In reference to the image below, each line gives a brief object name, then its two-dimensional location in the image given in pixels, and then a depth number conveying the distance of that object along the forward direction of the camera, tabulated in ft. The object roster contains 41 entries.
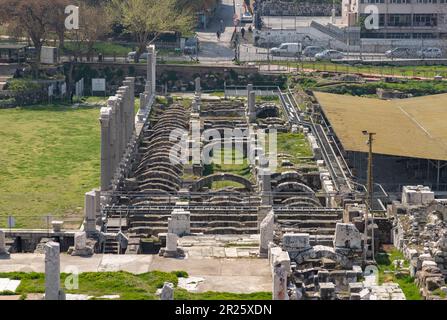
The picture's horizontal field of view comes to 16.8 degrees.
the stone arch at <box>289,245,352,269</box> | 195.52
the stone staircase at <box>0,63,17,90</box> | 404.36
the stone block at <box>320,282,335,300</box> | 177.06
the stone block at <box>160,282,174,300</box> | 155.54
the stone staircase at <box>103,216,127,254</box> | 209.37
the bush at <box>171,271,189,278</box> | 185.68
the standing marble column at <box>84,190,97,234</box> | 212.64
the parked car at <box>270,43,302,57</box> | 450.71
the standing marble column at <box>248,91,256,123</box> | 342.60
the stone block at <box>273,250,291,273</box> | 172.38
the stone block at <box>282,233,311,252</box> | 195.83
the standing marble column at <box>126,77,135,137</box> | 303.07
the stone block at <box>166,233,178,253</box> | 198.70
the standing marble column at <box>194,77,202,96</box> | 384.97
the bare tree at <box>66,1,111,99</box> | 417.08
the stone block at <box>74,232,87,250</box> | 197.98
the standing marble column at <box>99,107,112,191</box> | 243.19
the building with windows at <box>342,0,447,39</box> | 468.75
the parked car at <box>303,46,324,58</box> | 452.35
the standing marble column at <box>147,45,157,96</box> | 377.42
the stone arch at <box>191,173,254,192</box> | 260.83
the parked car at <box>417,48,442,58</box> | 452.35
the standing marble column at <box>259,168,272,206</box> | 234.79
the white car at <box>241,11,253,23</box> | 505.66
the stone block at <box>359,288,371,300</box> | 176.76
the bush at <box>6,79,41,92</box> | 388.78
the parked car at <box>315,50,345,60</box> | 446.60
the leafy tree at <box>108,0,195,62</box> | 424.46
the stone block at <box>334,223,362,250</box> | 200.95
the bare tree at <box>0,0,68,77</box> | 404.36
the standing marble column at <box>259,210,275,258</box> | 198.80
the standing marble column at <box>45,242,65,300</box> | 164.45
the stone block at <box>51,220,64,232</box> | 215.31
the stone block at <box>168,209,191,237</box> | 217.36
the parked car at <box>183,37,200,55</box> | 450.71
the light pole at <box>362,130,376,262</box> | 215.24
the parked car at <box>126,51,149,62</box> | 431.43
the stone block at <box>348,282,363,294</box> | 180.96
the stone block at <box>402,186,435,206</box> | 229.02
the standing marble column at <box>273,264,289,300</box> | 165.89
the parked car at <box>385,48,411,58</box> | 450.71
